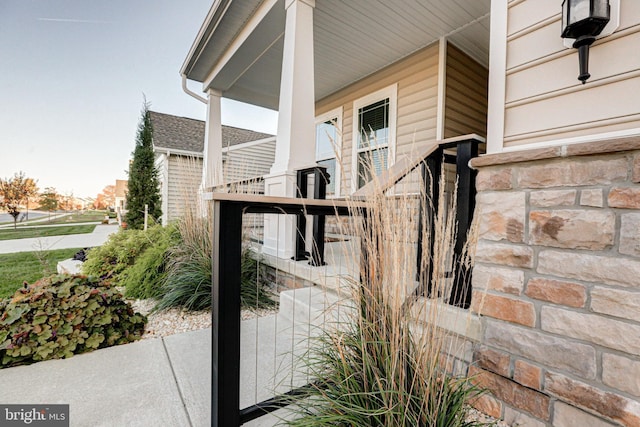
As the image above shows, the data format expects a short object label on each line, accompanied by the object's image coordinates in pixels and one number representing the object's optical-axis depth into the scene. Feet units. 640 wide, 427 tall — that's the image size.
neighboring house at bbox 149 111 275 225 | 28.27
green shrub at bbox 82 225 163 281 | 12.39
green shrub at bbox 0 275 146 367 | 6.18
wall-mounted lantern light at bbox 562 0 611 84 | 3.80
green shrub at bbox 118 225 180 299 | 10.42
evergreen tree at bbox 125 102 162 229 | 26.89
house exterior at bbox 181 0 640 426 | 3.69
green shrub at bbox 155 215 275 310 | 9.04
